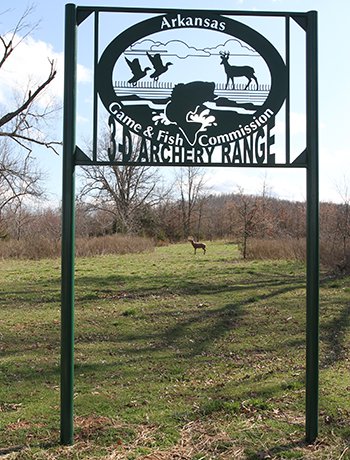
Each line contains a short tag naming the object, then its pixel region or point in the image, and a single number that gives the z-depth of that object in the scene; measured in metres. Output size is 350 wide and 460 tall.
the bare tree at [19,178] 21.67
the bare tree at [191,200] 46.54
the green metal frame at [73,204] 3.71
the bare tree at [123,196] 37.50
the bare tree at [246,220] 23.09
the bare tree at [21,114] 17.69
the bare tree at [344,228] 15.58
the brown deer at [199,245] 26.50
